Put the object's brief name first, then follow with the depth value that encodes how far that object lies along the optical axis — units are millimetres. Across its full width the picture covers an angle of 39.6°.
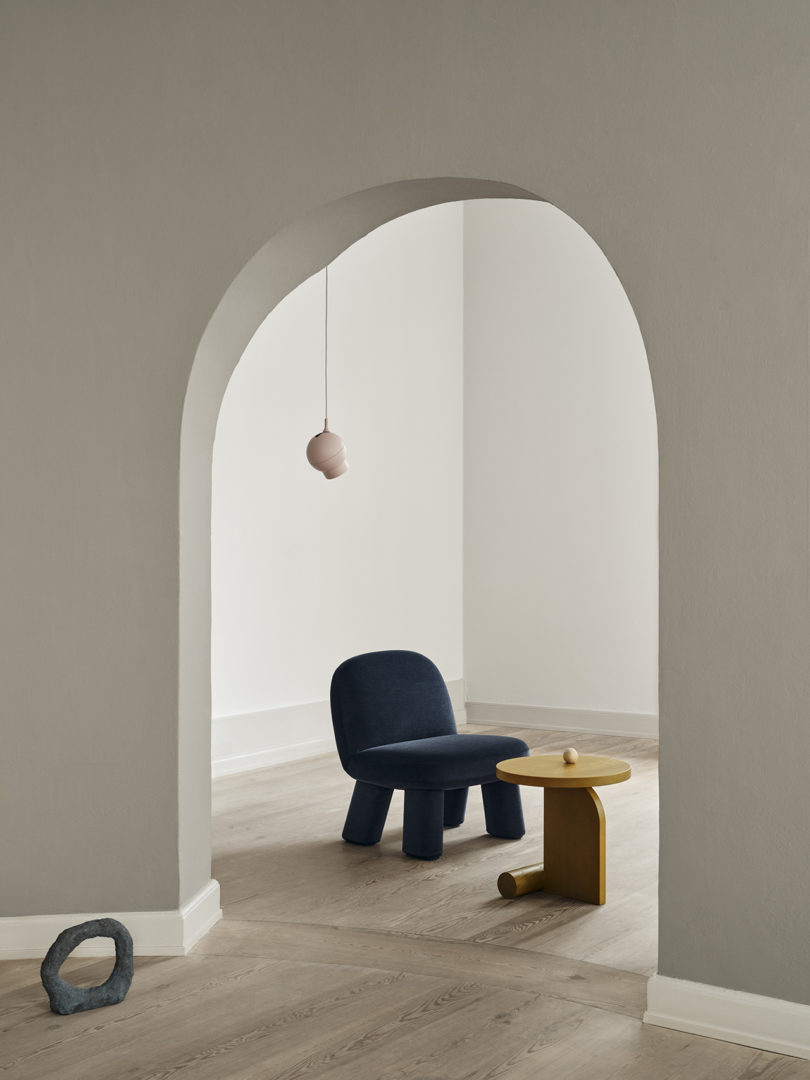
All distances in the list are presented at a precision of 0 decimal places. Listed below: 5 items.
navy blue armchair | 4578
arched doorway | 3441
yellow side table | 4020
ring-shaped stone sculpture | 2975
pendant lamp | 6074
